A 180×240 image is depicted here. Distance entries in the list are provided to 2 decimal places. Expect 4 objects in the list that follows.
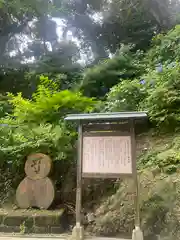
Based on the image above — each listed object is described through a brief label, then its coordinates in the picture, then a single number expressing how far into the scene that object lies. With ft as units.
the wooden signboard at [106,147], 7.71
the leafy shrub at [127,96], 12.52
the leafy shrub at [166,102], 11.14
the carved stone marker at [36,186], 9.31
